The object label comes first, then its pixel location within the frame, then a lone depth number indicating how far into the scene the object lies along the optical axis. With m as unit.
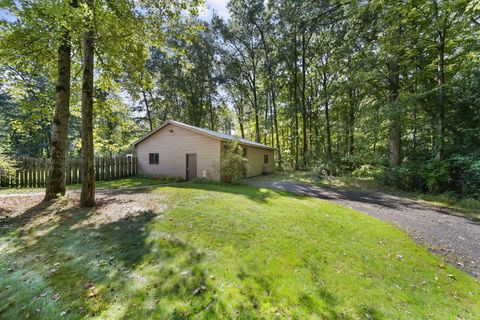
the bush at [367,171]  12.79
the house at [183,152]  12.55
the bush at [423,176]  8.39
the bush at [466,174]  7.23
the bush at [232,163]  11.40
